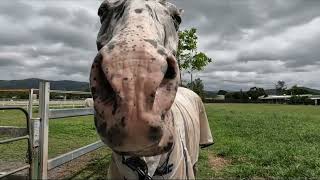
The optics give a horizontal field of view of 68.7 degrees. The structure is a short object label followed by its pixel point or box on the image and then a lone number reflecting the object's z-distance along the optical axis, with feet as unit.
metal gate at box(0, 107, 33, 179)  9.03
